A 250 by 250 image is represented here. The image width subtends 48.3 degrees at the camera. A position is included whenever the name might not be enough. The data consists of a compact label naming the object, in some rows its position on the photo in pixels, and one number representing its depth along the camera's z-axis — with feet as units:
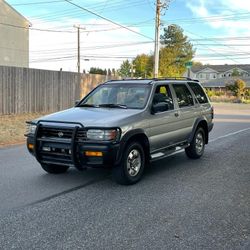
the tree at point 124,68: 220.29
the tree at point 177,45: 202.73
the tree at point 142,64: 193.28
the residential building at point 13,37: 86.40
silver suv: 14.37
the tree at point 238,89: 140.72
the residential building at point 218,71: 244.63
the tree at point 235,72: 239.71
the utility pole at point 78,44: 117.90
